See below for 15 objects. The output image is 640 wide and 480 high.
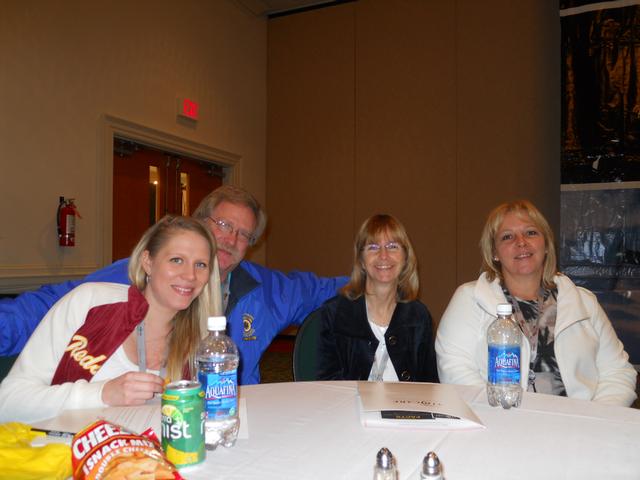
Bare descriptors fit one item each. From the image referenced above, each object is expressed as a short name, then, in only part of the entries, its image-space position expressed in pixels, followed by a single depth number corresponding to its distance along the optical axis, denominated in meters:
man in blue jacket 2.16
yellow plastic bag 0.89
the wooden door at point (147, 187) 4.88
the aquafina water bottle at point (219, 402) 1.07
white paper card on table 1.20
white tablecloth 0.96
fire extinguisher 4.05
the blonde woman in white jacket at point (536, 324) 1.90
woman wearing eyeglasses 2.12
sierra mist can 0.91
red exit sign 5.35
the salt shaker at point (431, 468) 0.80
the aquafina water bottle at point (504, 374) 1.35
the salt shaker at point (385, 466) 0.84
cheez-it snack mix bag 0.74
